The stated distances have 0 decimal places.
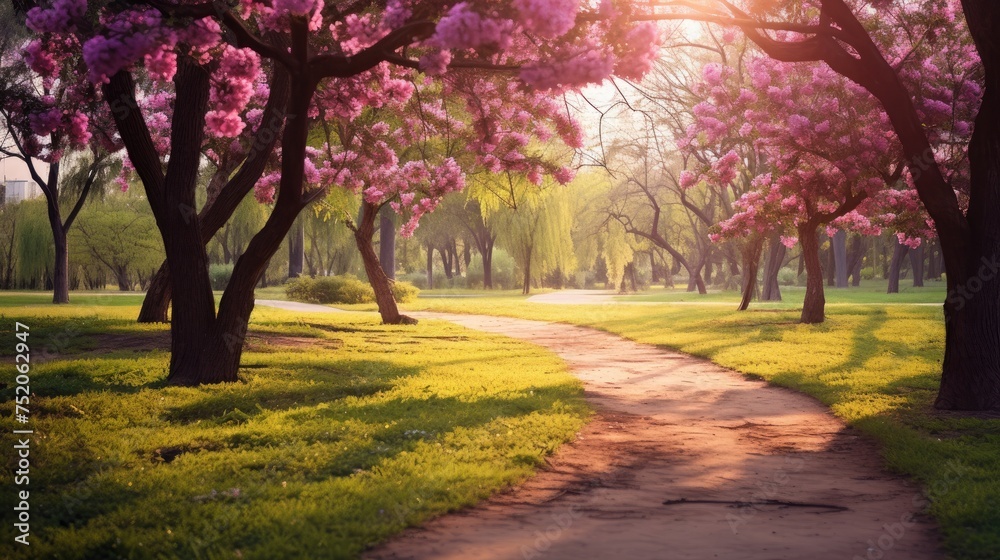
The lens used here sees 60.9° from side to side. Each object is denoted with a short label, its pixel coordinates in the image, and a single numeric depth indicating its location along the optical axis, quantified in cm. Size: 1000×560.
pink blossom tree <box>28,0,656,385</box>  703
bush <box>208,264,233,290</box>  5000
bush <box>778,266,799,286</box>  7875
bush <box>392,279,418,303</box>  3891
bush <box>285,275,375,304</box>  3878
